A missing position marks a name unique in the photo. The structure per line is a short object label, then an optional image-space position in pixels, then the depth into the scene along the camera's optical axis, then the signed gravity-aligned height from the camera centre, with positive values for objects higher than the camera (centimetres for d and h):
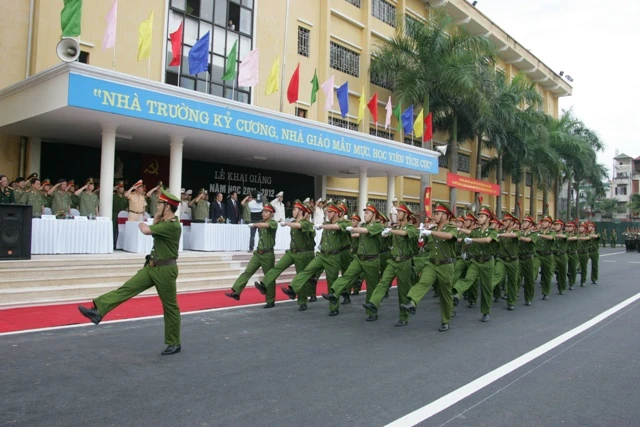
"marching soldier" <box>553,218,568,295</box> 1284 -49
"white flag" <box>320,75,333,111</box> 1784 +473
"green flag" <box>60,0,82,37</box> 1141 +447
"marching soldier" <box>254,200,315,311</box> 930 -42
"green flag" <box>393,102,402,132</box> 2098 +473
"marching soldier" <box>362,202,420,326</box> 827 -43
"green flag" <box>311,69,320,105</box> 1758 +476
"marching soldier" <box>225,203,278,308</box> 931 -38
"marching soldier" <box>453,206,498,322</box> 904 -44
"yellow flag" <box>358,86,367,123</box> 1899 +449
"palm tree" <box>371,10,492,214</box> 2200 +750
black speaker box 902 -21
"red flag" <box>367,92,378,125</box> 1964 +473
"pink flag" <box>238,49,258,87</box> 1531 +461
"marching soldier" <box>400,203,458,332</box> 787 -51
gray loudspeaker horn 1135 +378
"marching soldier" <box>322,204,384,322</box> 868 -52
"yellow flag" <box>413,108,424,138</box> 2150 +437
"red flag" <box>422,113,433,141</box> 2242 +450
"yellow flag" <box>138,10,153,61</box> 1320 +469
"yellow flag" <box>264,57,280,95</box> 1620 +459
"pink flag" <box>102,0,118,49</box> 1246 +461
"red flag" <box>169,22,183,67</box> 1397 +483
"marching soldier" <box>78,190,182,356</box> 597 -62
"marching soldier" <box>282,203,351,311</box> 898 -58
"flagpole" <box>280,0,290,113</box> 1808 +647
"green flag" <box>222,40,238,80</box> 1493 +457
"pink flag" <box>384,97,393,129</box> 2020 +467
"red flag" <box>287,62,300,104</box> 1675 +448
